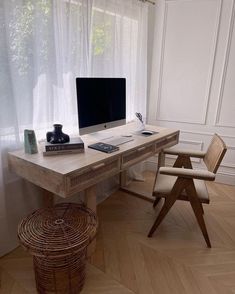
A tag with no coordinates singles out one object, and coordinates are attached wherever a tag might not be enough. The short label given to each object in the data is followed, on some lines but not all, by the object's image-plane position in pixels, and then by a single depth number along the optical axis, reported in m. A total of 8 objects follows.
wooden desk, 1.35
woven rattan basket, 1.28
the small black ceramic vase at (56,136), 1.63
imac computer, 1.73
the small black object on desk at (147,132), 2.18
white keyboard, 1.86
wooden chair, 1.74
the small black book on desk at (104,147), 1.66
